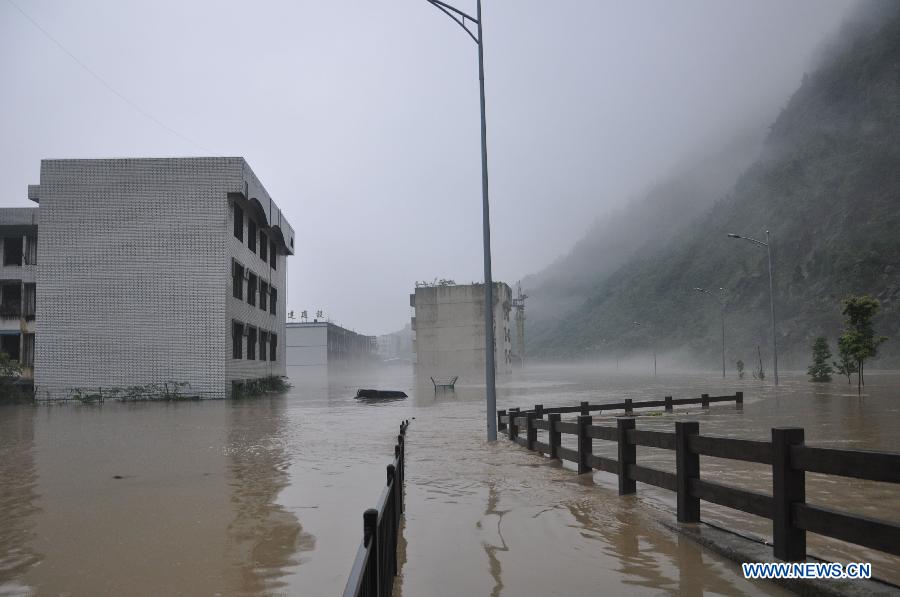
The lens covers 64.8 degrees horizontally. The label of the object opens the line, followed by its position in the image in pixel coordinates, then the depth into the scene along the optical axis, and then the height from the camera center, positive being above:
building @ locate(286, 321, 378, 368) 101.12 +1.02
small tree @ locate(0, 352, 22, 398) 34.62 -1.12
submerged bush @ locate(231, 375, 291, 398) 37.47 -2.10
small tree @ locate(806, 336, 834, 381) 48.69 -1.28
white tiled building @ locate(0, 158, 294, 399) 34.31 +3.86
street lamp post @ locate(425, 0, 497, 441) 17.12 +2.86
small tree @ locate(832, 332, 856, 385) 37.09 -0.43
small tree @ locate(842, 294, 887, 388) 36.47 +1.00
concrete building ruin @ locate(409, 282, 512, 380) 100.50 +2.76
